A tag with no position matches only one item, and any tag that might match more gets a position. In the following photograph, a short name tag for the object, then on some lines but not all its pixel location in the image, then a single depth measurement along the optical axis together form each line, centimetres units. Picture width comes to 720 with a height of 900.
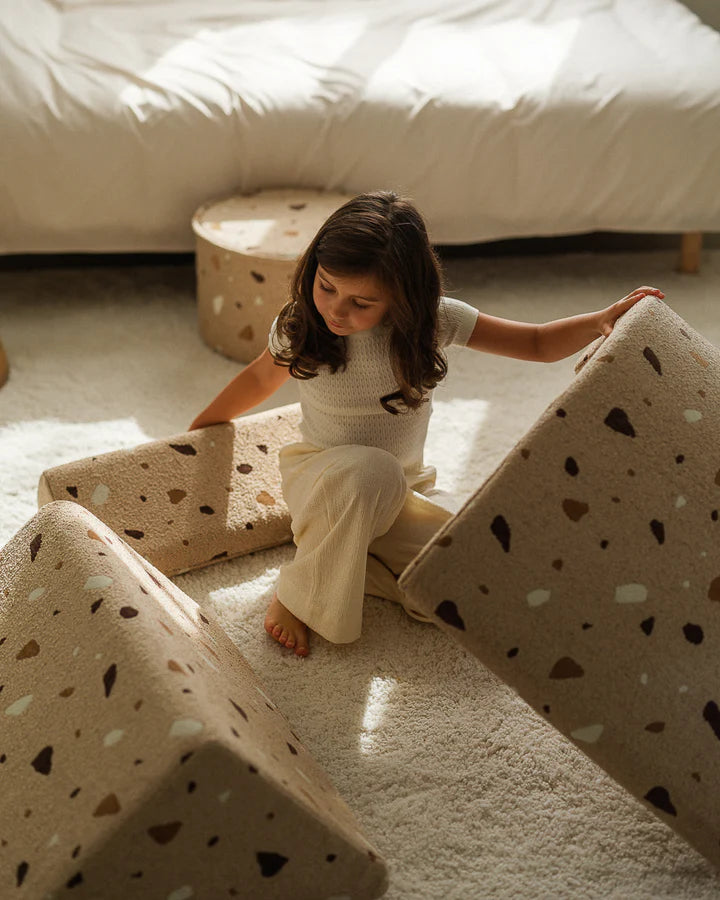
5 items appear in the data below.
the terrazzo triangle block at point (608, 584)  92
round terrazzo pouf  187
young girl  122
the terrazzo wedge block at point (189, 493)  142
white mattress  201
